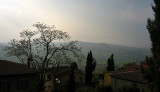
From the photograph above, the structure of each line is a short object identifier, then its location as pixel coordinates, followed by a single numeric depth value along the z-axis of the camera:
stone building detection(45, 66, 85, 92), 39.17
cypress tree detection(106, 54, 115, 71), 61.94
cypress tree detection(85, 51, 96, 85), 47.84
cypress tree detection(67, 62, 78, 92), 32.88
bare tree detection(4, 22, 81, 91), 26.48
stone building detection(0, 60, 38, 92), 20.48
